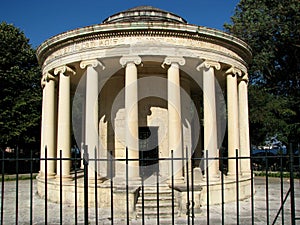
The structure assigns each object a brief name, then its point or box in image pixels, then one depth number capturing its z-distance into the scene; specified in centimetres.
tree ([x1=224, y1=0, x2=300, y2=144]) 2712
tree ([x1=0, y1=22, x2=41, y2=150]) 2861
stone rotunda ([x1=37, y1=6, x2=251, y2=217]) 1367
